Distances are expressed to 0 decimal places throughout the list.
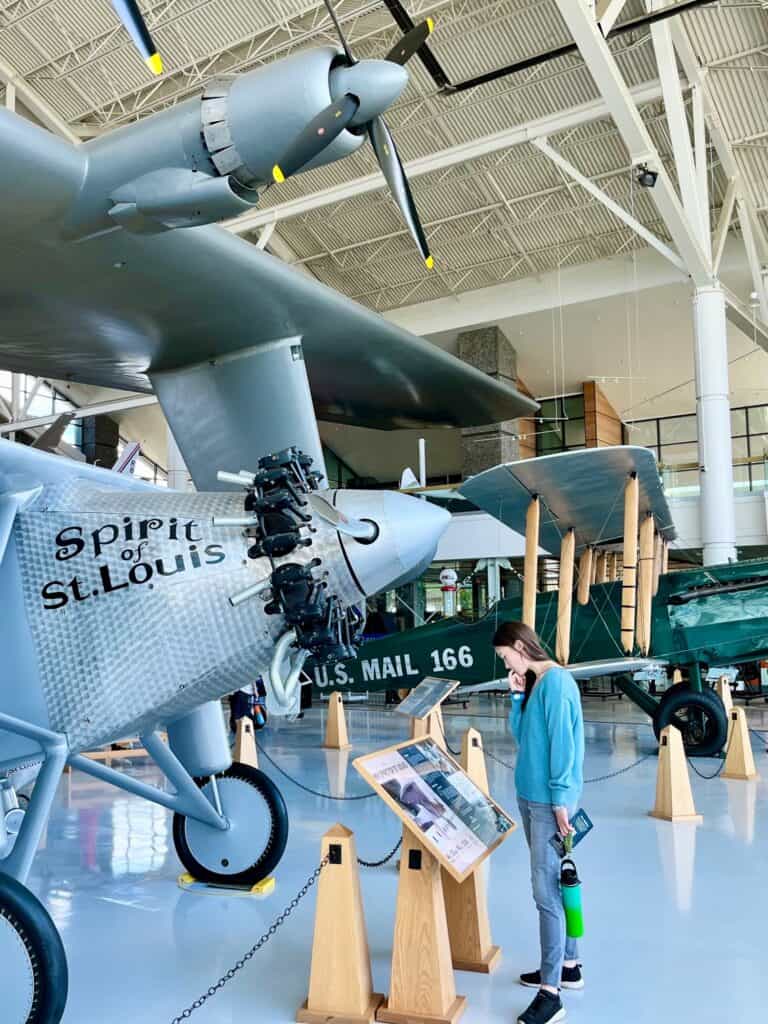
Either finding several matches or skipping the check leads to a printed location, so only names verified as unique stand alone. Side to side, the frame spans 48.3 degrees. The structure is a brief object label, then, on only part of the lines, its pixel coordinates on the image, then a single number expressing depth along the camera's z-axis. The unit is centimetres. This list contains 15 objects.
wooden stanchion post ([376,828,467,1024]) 310
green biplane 771
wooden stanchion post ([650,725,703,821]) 649
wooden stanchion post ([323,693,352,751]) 1057
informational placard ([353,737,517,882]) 321
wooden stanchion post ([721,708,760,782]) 815
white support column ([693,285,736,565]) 1248
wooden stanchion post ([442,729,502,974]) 360
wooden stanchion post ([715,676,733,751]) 1070
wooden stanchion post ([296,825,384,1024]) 314
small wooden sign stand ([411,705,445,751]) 762
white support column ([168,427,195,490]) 1772
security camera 1116
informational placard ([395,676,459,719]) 543
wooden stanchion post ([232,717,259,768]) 759
